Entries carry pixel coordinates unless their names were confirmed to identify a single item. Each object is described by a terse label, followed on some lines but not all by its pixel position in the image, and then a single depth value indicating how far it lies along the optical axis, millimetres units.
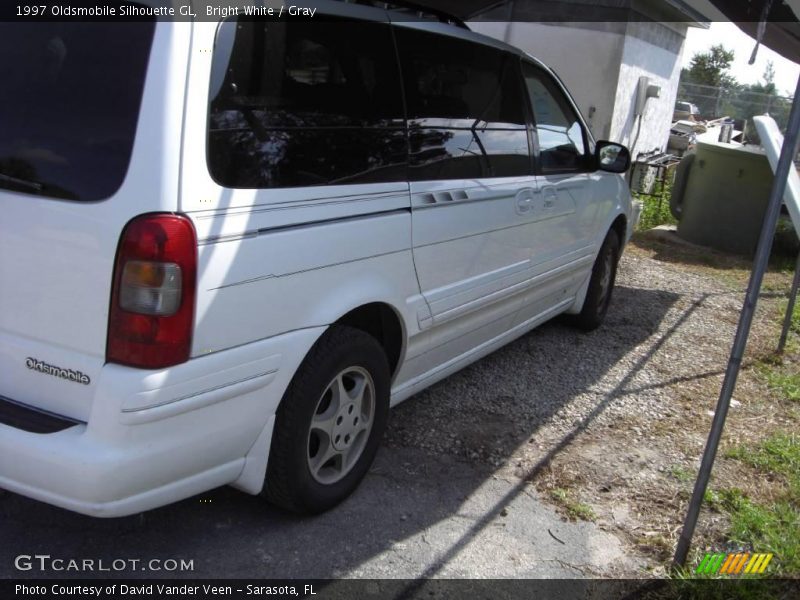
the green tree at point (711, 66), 50250
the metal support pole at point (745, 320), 2619
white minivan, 2186
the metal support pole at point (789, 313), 5281
